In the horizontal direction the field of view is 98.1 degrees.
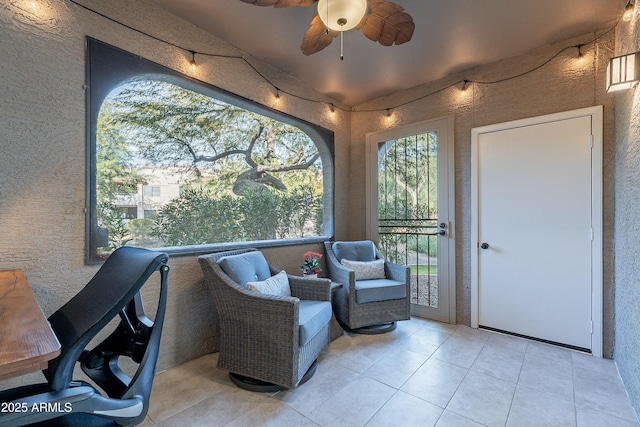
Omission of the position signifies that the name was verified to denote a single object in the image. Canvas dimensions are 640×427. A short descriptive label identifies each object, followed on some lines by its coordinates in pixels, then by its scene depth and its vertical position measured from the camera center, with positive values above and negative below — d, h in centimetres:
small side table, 266 -112
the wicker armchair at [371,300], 272 -88
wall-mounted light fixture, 170 +88
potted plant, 280 -53
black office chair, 80 -52
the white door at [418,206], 313 +7
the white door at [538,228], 243 -16
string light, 188 +137
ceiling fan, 154 +116
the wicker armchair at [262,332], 183 -84
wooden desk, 66 -35
